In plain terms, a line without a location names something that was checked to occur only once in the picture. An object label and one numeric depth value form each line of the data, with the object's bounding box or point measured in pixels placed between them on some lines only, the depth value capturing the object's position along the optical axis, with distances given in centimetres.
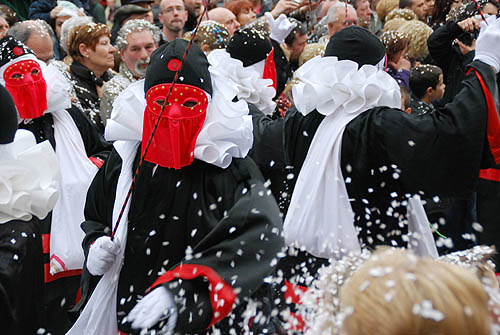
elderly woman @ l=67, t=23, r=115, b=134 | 1121
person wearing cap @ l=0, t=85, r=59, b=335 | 549
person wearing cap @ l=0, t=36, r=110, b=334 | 831
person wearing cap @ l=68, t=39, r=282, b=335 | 564
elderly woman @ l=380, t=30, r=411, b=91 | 1166
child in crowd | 1125
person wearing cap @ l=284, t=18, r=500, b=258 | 638
